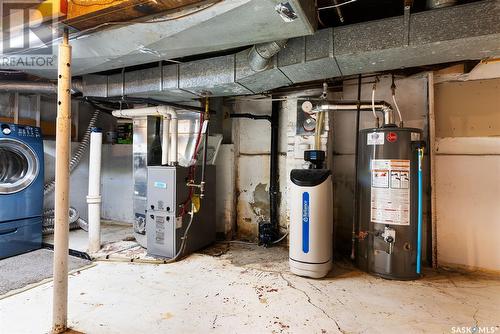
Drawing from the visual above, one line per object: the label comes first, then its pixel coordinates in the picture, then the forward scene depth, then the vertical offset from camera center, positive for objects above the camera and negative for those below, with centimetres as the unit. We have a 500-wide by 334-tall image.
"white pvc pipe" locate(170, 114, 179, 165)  332 +33
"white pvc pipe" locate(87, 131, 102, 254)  321 -30
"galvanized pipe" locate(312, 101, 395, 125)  281 +62
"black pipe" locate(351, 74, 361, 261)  297 -44
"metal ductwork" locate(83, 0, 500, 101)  185 +89
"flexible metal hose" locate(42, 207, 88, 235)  397 -80
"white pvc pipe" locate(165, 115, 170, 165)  334 +33
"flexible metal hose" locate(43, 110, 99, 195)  448 +31
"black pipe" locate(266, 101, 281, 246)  367 +0
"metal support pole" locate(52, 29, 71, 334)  172 -17
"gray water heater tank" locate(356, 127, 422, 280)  260 -30
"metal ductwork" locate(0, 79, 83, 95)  343 +100
